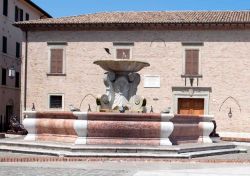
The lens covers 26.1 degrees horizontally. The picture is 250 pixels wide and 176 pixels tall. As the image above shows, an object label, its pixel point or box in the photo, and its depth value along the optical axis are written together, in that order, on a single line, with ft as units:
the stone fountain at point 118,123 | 46.19
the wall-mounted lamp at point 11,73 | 111.82
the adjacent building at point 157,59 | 103.30
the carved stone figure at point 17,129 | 86.30
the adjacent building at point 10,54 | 123.65
